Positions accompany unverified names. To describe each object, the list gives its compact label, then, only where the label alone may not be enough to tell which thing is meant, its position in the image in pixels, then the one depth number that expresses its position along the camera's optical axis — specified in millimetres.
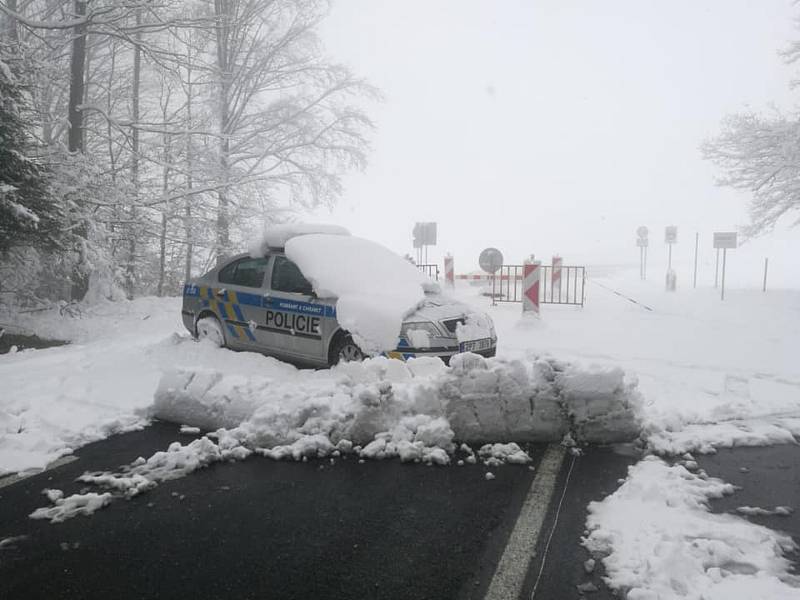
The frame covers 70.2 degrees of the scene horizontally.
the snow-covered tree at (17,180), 8938
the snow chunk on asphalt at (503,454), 4016
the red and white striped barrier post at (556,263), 18606
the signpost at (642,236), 26469
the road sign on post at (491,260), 15107
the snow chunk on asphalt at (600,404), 4434
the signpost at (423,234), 19234
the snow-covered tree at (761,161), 16828
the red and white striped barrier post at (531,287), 11352
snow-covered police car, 6129
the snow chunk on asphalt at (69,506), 3178
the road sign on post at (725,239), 20500
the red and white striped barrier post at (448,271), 17859
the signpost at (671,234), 25420
